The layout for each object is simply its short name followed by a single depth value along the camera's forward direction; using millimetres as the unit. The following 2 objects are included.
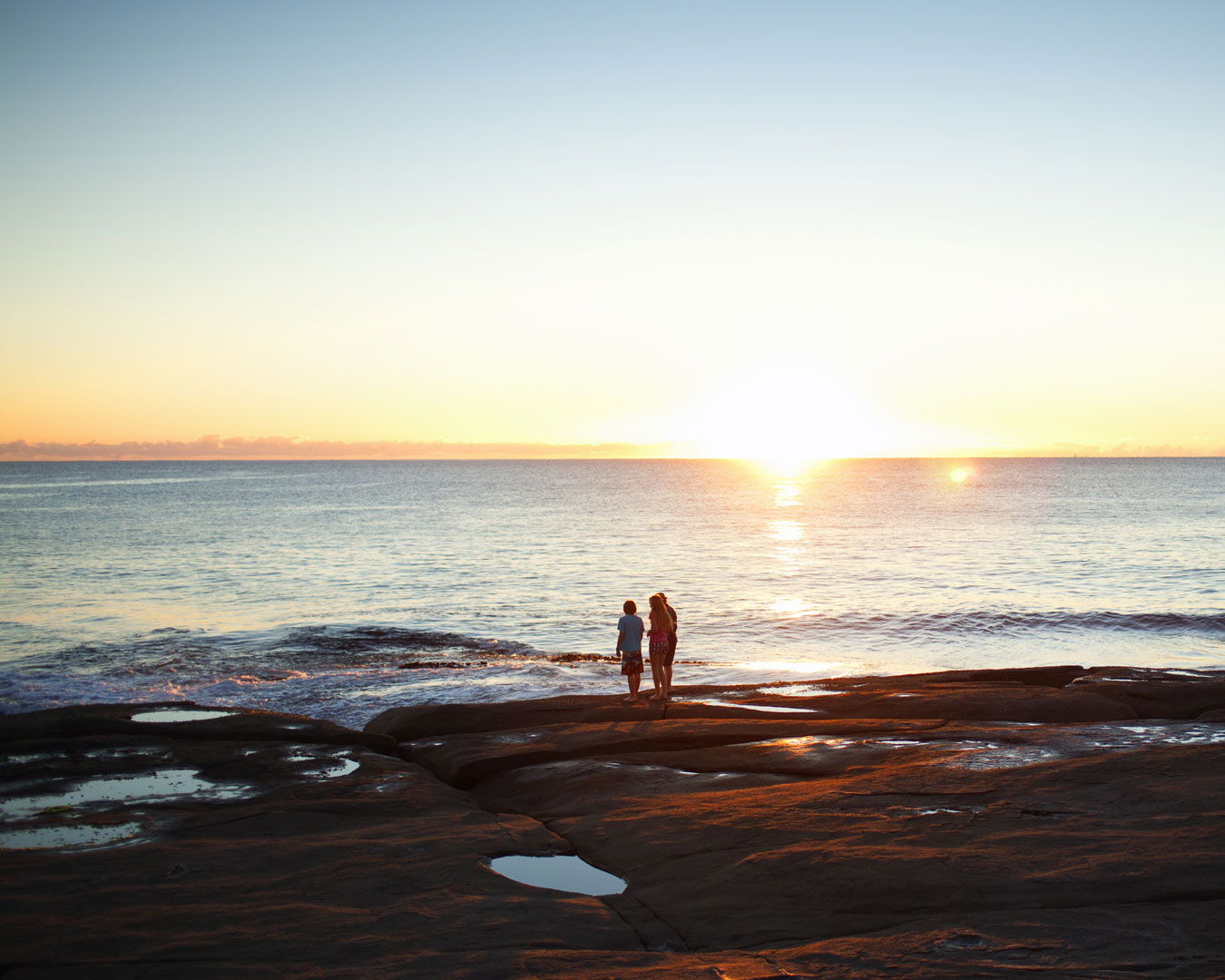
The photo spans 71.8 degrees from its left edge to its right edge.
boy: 18109
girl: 17906
